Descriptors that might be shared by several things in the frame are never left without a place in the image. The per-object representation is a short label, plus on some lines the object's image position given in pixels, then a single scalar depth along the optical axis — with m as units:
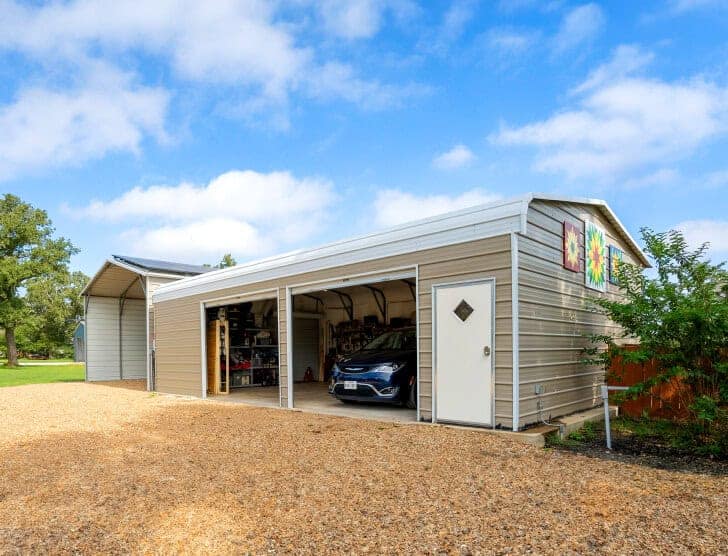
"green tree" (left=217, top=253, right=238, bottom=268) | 40.00
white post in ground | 5.97
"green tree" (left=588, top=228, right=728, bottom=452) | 5.34
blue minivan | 8.62
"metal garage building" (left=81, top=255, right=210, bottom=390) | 17.31
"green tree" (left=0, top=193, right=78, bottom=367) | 29.41
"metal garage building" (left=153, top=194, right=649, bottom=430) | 6.55
